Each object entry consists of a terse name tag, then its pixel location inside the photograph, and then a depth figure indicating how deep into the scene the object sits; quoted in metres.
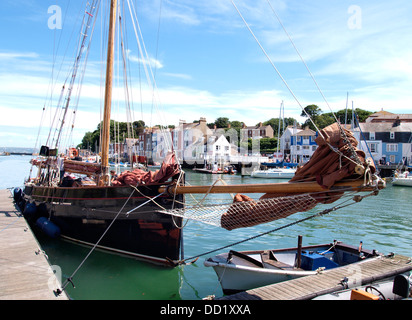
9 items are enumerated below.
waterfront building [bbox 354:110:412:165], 55.44
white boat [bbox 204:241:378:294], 8.34
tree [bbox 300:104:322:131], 93.96
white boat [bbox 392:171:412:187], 41.59
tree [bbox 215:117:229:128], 105.56
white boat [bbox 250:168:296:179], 48.31
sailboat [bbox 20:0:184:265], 9.95
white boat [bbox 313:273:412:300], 5.51
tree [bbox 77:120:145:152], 122.62
